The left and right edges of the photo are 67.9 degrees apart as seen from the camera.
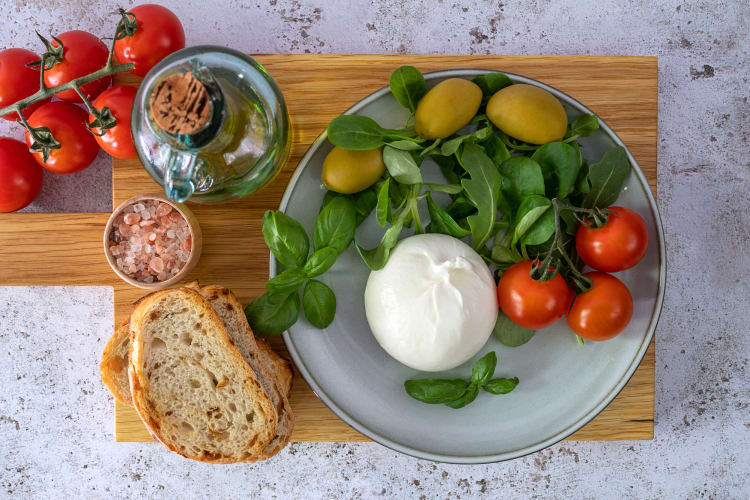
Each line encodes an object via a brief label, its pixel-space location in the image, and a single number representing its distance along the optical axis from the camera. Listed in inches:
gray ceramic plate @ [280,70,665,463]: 33.1
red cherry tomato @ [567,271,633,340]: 30.8
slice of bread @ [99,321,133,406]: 32.9
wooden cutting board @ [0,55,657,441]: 34.6
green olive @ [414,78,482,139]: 30.2
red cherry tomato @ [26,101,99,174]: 34.3
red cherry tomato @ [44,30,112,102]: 33.6
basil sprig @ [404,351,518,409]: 32.6
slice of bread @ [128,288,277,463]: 30.6
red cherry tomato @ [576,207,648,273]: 30.1
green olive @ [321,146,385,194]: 30.7
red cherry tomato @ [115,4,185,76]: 32.7
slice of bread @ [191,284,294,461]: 31.5
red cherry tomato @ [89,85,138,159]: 32.5
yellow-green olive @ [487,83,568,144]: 30.0
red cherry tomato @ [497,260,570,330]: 29.9
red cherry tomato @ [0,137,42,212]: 34.9
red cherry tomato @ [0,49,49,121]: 34.4
